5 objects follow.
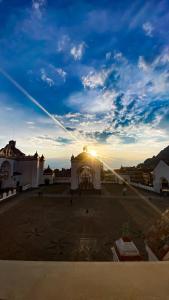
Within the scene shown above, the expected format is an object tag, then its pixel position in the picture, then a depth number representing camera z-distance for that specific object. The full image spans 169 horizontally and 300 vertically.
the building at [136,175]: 46.65
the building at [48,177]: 46.21
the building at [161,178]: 28.91
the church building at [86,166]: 32.09
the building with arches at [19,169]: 34.69
